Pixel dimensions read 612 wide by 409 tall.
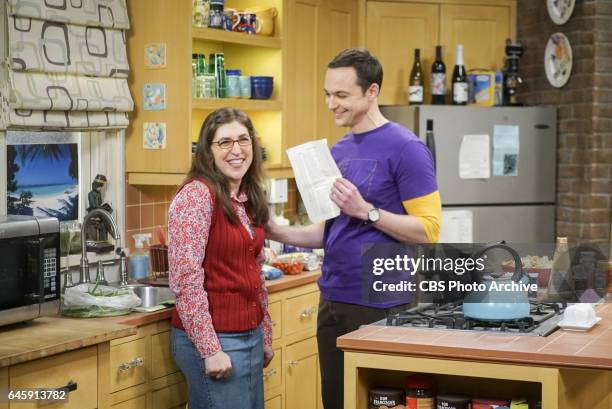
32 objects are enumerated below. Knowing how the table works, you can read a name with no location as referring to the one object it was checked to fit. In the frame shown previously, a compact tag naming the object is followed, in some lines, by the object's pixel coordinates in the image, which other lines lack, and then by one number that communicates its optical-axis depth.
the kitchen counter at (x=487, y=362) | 2.55
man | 3.13
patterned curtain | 3.61
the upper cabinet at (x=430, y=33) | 5.39
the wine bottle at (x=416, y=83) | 5.34
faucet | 3.60
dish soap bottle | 4.11
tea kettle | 2.77
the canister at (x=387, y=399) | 2.81
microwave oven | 3.11
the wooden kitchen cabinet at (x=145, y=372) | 3.36
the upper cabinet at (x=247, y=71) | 4.12
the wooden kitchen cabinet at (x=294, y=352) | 4.19
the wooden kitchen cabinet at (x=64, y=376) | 2.83
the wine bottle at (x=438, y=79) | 5.38
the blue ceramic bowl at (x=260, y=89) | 4.54
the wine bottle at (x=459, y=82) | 5.38
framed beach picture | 3.79
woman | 3.07
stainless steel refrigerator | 5.23
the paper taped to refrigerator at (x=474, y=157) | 5.26
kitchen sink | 3.94
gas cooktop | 2.82
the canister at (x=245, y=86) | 4.45
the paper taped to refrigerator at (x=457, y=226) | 5.25
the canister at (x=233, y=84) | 4.40
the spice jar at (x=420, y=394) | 2.78
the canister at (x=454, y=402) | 2.73
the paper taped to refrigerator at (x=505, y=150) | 5.32
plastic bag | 3.45
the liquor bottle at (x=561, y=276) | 2.89
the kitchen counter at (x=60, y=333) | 2.83
